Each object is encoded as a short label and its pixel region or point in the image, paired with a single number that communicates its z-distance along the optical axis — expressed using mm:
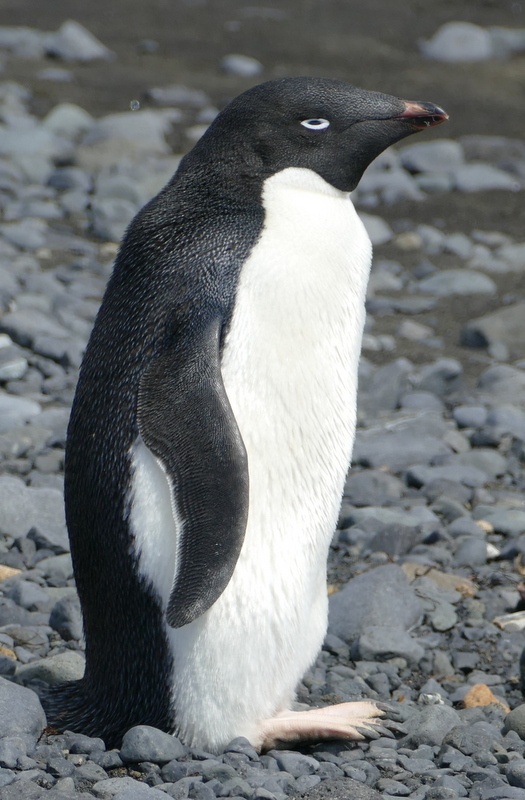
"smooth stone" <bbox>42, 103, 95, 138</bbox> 16516
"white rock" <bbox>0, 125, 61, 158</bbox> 15500
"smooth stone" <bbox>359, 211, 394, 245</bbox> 14461
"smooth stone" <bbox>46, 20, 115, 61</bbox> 20609
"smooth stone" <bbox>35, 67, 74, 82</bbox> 19239
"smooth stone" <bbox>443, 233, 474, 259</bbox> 14484
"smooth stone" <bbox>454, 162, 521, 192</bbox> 16687
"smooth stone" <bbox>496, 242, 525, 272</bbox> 14212
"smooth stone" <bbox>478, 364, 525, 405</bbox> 10516
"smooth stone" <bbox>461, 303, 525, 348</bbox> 11961
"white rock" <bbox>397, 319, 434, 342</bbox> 12102
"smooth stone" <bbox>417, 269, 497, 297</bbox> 13328
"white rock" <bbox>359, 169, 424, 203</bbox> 15961
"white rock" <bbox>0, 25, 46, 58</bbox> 20437
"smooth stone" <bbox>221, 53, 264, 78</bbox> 20797
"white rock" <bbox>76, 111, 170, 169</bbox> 15633
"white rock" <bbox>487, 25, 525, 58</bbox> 23619
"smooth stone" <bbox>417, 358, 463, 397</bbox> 10719
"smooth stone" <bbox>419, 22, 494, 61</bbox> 23234
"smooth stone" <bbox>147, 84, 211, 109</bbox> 18672
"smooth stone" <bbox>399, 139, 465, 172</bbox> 17062
